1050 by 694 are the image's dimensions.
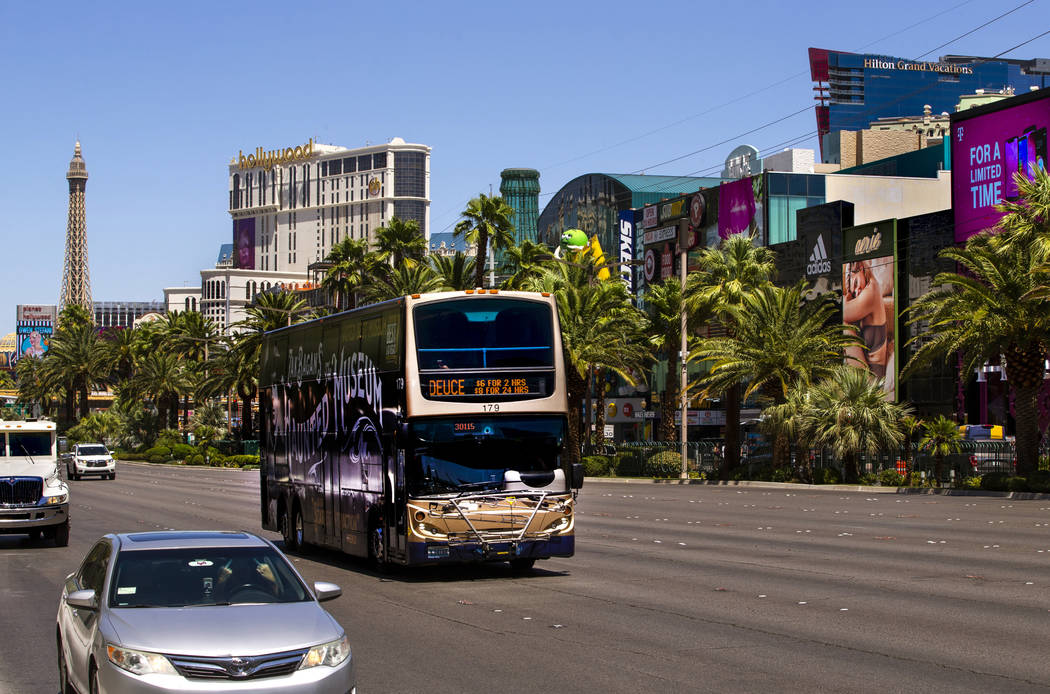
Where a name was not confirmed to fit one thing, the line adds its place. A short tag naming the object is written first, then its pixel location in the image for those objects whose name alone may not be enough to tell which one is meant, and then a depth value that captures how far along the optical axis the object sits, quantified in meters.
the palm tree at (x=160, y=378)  94.06
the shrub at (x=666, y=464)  56.00
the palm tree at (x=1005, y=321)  36.91
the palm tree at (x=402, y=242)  65.38
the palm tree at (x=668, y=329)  57.84
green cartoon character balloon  111.56
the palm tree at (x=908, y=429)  43.42
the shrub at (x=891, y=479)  43.47
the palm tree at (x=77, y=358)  105.06
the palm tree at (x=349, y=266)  69.00
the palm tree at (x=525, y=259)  59.47
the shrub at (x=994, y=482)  38.25
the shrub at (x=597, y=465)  59.72
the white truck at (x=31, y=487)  23.11
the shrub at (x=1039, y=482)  36.62
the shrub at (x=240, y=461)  80.19
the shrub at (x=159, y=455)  89.88
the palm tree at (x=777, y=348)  48.53
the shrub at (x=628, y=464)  58.22
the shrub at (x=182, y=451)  87.62
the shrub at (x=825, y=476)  46.06
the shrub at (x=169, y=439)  92.84
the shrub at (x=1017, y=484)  37.31
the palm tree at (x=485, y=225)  59.25
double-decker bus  17.17
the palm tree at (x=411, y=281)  62.19
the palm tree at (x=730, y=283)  52.41
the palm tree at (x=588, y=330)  56.19
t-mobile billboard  58.08
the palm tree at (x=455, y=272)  59.23
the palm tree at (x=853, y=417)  43.50
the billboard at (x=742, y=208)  85.38
